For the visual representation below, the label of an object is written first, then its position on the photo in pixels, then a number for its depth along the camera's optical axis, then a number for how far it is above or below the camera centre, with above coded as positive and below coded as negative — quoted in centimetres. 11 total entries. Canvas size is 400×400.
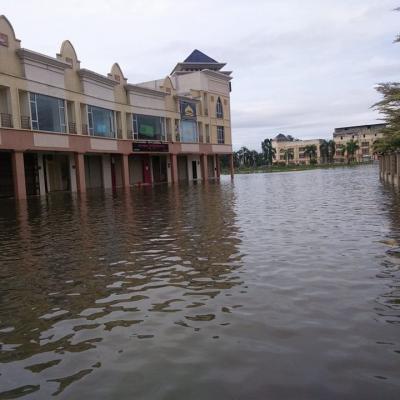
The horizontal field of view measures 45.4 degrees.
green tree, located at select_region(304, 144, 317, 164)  15438 +292
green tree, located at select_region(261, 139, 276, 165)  15875 +401
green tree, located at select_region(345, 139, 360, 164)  14562 +299
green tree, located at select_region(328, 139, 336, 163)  15325 +304
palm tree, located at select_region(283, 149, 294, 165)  16575 +246
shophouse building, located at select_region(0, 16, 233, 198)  3119 +407
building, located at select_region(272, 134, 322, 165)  16562 +352
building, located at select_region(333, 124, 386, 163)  15539 +600
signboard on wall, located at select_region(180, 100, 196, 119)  5450 +663
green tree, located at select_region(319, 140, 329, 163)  15350 +330
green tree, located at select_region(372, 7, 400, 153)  1792 +197
